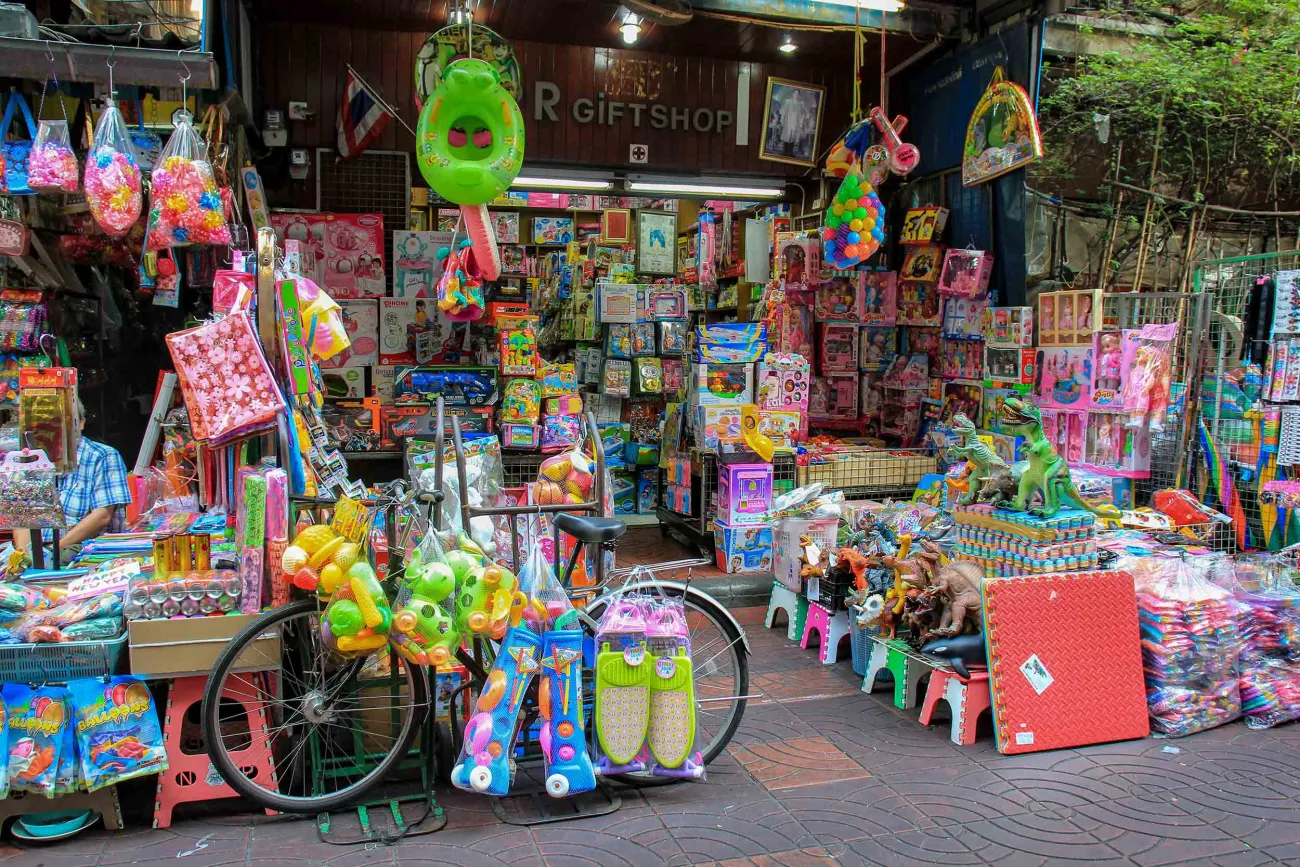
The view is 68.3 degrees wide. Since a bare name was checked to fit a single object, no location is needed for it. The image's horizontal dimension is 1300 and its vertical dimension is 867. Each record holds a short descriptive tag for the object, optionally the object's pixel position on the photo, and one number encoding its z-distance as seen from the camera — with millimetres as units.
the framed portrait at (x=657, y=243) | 10000
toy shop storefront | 3459
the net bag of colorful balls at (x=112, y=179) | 4684
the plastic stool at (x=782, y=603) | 5727
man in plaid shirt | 4492
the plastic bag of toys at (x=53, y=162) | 4734
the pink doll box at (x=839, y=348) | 8211
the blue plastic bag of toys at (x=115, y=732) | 3271
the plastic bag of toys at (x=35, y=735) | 3203
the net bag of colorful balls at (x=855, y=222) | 6672
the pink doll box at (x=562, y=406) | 6543
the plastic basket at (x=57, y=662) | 3281
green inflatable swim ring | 5332
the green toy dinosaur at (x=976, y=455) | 4617
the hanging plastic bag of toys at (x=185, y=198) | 4711
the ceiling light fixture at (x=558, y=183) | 8089
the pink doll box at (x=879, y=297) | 7996
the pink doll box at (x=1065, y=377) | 6203
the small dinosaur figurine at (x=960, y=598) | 4332
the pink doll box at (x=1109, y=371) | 6004
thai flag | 6781
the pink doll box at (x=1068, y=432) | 6305
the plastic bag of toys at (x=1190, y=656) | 4332
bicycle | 3418
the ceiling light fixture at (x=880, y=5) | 6520
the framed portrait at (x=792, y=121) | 7961
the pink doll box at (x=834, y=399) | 8352
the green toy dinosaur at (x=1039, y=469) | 4363
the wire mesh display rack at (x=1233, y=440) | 5758
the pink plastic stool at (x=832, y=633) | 5273
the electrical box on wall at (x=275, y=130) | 7051
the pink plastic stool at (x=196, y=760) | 3402
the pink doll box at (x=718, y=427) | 6867
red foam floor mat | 4109
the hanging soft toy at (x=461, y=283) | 6047
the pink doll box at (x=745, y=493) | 6750
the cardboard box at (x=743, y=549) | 6777
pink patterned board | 3729
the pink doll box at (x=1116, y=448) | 6043
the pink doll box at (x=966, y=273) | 7062
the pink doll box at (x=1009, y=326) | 6684
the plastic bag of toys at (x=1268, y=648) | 4430
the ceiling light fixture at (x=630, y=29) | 6895
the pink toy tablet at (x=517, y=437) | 6379
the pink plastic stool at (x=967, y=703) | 4164
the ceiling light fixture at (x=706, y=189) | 8188
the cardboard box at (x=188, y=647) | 3352
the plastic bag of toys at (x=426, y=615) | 3260
